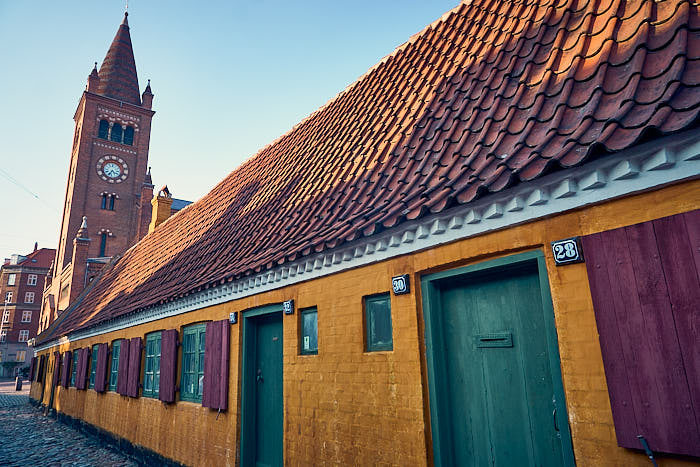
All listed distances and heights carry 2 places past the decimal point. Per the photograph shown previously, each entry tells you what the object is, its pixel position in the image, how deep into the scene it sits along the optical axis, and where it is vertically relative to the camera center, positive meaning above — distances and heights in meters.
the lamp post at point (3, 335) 49.86 +2.64
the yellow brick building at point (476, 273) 2.61 +0.57
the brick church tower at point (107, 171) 33.81 +14.98
